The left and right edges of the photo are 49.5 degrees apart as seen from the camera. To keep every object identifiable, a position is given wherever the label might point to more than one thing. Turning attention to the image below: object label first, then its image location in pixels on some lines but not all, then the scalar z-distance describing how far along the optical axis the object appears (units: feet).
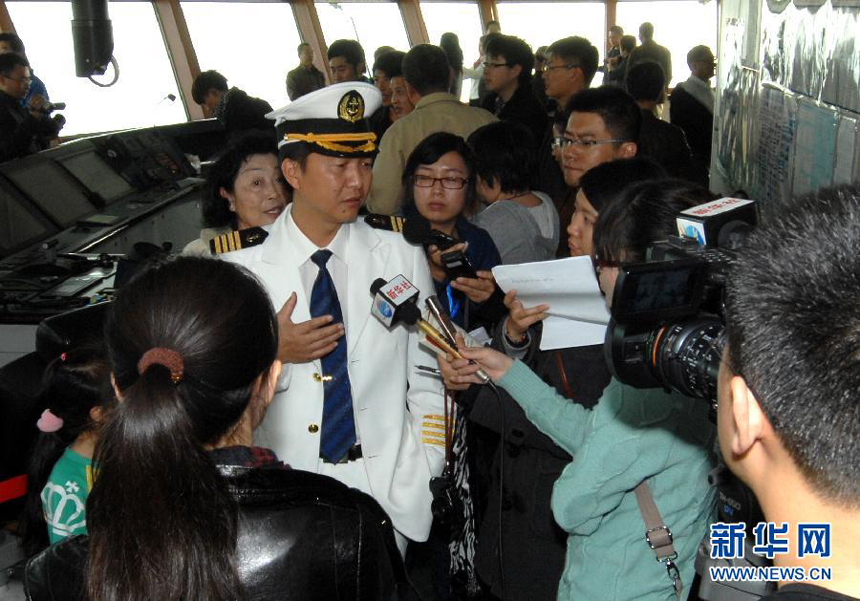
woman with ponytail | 3.95
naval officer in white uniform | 7.11
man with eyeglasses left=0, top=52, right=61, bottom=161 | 16.60
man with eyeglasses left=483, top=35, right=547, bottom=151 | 16.60
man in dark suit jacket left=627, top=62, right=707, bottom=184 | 13.00
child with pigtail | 6.06
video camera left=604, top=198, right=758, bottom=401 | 3.90
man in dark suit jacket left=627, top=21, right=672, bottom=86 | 24.47
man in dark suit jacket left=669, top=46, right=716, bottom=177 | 19.99
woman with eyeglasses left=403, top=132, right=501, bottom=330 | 9.71
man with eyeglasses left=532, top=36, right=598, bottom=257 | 15.34
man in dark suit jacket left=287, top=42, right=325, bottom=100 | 21.89
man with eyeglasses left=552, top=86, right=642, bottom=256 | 9.99
